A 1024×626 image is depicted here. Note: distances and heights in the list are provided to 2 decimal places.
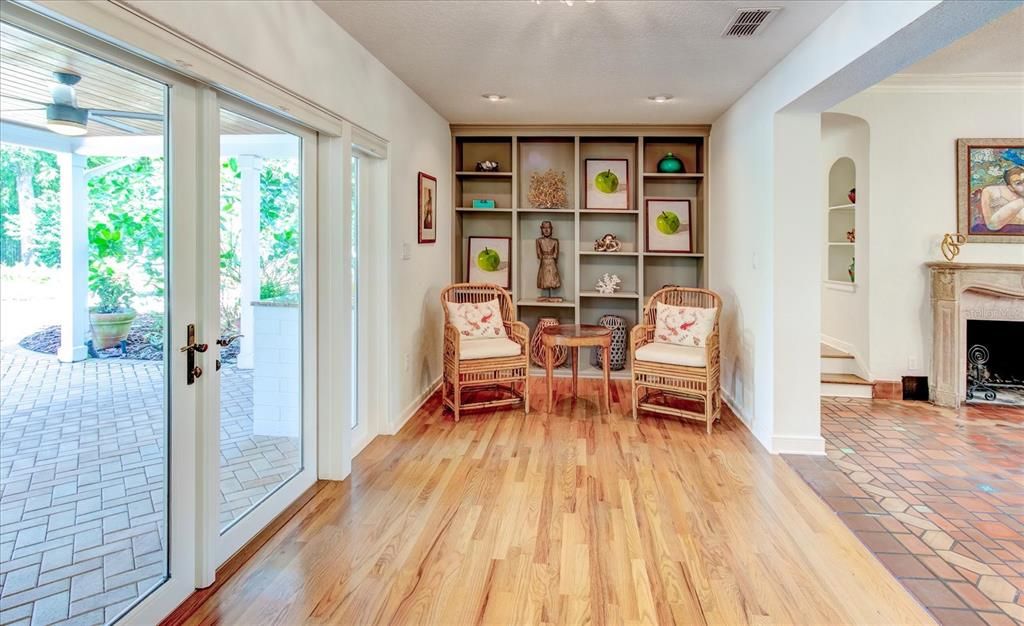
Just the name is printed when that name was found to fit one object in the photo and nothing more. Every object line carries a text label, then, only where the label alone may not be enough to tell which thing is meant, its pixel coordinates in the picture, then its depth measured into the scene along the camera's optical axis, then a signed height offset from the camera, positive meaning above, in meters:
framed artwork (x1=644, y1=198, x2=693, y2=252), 5.60 +0.91
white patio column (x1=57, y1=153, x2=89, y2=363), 1.55 +0.18
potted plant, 1.68 +0.04
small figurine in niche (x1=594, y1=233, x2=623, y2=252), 5.67 +0.73
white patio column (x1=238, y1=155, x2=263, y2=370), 2.40 +0.31
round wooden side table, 4.40 -0.18
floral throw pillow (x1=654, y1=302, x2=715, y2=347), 4.30 -0.08
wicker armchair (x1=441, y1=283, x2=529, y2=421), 4.26 -0.41
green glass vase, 5.46 +1.49
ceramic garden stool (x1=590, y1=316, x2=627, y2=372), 5.60 -0.23
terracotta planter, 1.68 -0.03
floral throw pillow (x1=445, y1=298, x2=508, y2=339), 4.56 -0.03
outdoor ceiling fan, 1.52 +0.59
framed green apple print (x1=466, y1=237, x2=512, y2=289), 5.70 +0.58
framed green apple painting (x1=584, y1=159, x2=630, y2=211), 5.67 +1.34
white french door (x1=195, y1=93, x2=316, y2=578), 2.13 +0.00
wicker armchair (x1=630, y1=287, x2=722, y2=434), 4.02 -0.44
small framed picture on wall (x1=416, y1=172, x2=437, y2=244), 4.43 +0.89
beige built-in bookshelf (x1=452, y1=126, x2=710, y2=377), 5.58 +1.05
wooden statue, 5.70 +0.56
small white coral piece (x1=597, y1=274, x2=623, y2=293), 5.69 +0.33
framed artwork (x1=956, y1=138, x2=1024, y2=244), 4.64 +1.05
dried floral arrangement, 5.70 +1.29
